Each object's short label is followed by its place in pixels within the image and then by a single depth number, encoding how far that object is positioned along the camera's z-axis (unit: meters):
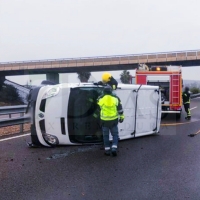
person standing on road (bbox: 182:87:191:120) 10.75
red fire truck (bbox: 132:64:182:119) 10.41
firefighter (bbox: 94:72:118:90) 5.63
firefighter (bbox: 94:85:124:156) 5.12
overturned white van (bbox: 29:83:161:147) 5.32
